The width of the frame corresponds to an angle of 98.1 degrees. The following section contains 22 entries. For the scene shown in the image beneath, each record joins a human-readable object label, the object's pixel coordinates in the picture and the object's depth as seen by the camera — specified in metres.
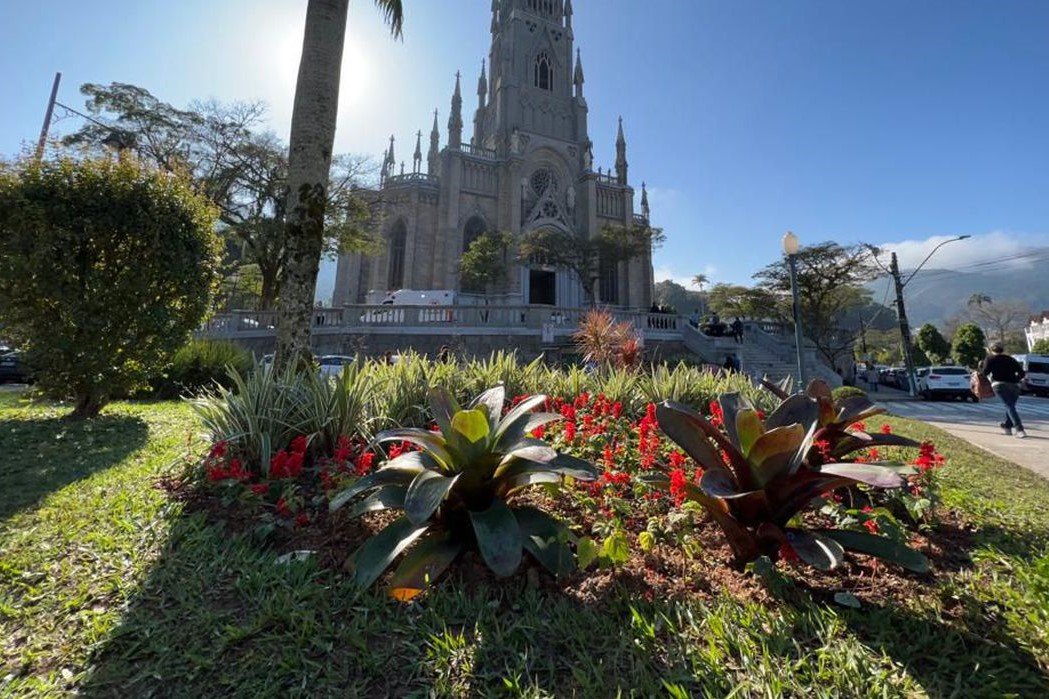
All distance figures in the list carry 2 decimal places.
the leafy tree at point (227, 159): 21.77
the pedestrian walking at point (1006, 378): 9.08
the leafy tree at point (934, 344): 41.22
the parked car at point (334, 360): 15.20
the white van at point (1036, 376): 24.28
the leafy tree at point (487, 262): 31.92
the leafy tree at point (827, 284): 26.89
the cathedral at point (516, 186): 37.19
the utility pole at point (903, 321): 23.23
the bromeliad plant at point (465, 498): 1.94
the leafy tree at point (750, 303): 31.00
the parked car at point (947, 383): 20.84
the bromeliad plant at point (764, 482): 1.90
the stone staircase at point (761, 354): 20.34
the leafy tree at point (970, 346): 36.50
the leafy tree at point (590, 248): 31.55
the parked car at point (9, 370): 14.26
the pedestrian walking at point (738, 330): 23.09
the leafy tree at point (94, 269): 5.82
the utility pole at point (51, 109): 17.36
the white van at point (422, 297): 25.91
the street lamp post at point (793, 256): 10.04
